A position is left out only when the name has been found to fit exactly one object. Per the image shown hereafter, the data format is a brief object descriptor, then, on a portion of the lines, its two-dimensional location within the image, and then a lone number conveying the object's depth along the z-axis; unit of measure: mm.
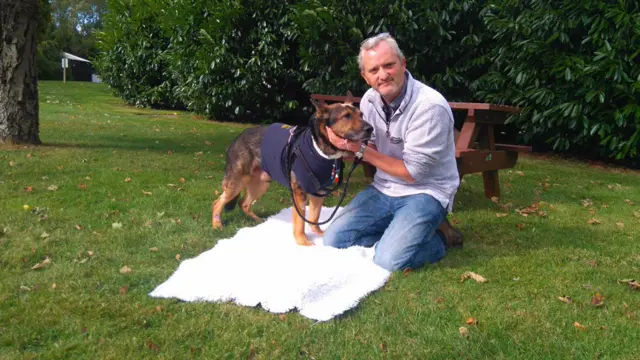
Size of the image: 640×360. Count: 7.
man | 4211
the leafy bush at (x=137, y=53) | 19531
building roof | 56394
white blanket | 3490
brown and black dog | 4344
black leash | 4543
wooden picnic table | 5914
